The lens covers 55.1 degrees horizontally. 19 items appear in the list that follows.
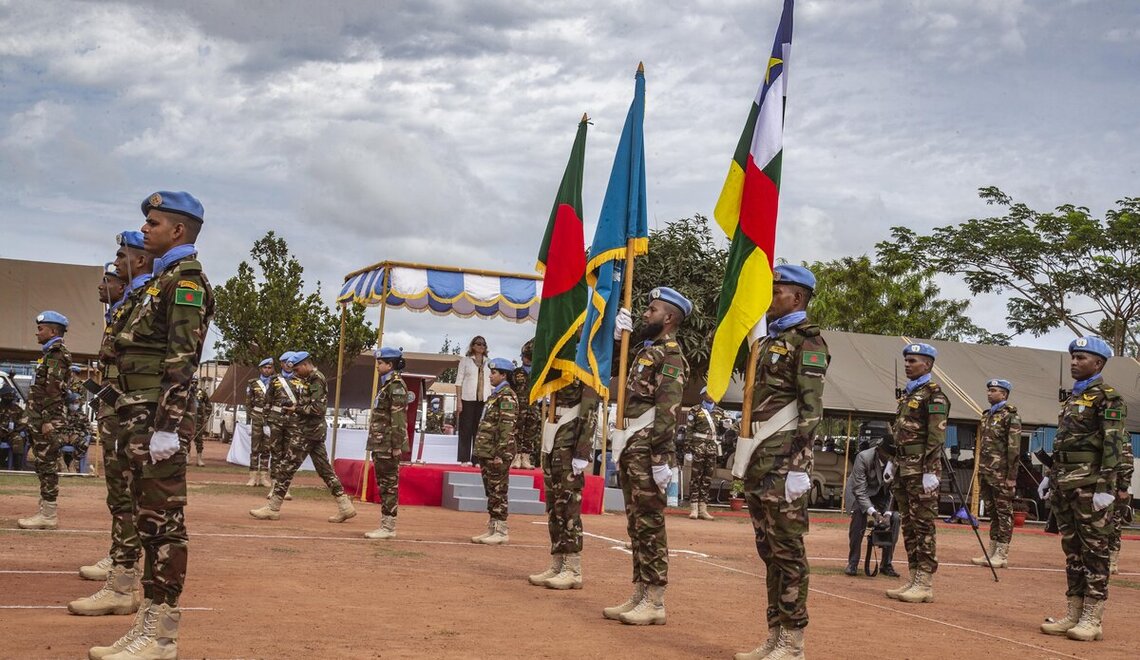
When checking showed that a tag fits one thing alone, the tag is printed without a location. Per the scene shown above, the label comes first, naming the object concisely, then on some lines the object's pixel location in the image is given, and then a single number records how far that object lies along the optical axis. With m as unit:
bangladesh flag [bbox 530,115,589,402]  10.00
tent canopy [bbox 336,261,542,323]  17.33
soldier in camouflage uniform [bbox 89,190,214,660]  5.63
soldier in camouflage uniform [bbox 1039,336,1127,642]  8.92
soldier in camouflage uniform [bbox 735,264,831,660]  6.52
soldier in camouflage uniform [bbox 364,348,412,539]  12.92
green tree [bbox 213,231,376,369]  30.70
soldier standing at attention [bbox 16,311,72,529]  11.36
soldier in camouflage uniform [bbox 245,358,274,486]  20.78
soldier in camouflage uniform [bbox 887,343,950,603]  10.57
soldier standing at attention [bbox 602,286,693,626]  7.96
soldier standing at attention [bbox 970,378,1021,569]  15.50
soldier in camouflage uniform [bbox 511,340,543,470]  20.02
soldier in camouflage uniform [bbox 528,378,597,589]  9.41
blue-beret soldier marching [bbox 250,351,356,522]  14.74
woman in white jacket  19.48
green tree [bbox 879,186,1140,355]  31.59
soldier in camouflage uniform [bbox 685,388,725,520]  20.50
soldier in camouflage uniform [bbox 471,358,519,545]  13.34
